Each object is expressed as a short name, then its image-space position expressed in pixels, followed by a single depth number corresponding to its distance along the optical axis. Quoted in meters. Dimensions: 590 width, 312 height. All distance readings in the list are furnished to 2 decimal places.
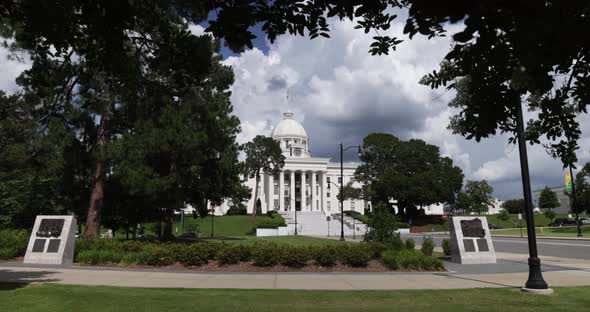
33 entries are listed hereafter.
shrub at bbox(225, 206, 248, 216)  89.94
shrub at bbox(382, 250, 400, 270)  16.03
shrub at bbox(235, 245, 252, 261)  16.45
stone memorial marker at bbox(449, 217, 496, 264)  18.23
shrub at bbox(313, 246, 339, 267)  16.05
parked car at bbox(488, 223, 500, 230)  74.20
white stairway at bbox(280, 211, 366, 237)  62.41
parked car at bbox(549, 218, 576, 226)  72.52
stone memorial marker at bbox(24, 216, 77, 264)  17.03
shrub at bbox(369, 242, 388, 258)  17.03
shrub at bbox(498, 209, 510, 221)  62.19
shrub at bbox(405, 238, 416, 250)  18.62
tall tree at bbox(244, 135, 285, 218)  77.00
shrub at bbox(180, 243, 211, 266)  16.12
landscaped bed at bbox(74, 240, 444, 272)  16.00
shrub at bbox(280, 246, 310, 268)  15.92
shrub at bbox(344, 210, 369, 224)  69.44
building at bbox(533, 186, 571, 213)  120.12
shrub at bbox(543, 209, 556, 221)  72.00
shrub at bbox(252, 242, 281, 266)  16.00
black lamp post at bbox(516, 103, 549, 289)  10.70
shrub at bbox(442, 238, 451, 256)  20.59
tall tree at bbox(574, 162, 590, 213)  55.38
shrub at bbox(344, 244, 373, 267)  16.14
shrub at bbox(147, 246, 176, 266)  16.31
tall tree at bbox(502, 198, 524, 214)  105.65
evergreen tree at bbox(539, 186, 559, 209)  96.88
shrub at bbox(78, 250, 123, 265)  16.95
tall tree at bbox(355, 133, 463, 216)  73.00
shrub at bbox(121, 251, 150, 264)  16.67
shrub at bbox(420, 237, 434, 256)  19.11
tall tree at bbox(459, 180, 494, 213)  66.62
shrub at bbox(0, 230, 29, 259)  18.42
